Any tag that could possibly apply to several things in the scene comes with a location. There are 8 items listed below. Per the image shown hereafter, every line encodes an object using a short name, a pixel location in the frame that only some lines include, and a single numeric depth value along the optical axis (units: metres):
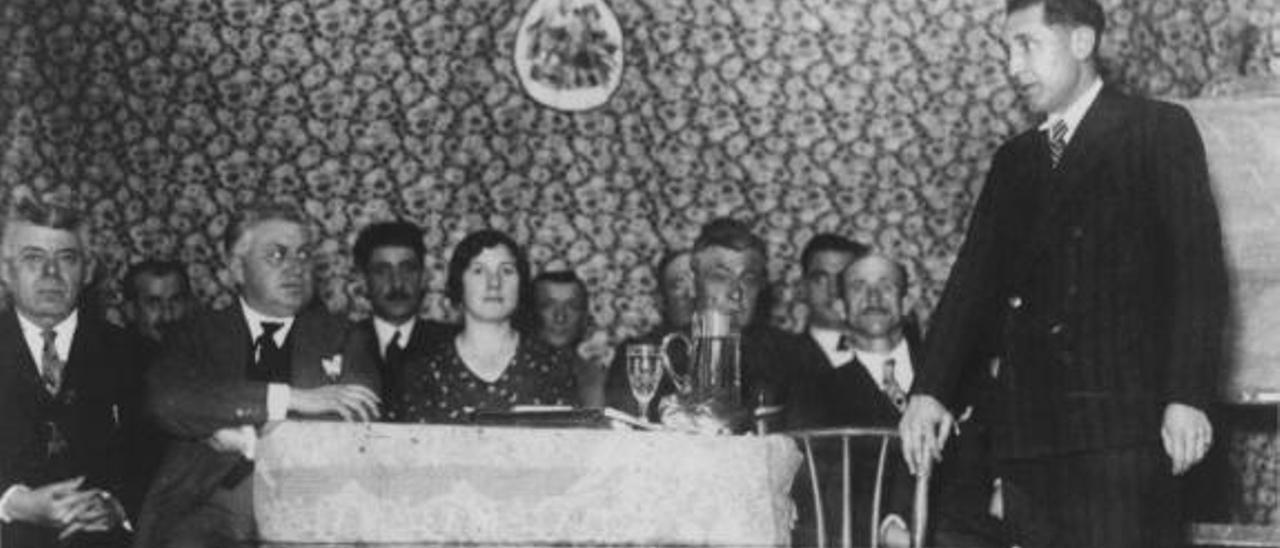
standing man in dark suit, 3.34
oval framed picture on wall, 6.94
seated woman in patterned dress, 4.92
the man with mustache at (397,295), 6.10
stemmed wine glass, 3.87
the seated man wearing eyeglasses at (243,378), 4.32
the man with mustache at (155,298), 6.18
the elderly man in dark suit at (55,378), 4.55
